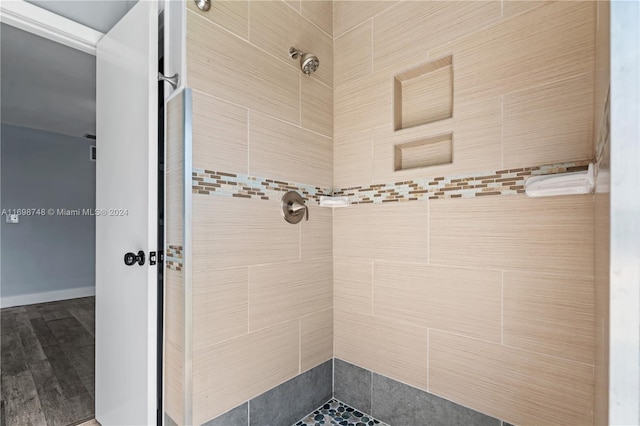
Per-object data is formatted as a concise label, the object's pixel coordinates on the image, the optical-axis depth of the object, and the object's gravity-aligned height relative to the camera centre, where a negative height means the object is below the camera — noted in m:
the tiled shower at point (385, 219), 1.06 -0.04
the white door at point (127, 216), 1.20 -0.03
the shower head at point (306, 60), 1.46 +0.73
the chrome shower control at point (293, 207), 1.46 +0.01
